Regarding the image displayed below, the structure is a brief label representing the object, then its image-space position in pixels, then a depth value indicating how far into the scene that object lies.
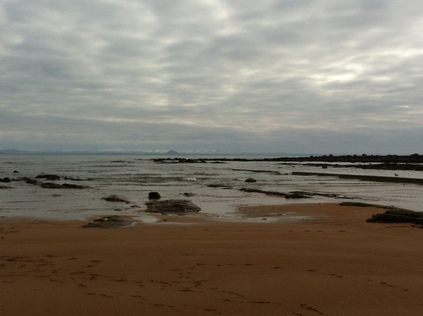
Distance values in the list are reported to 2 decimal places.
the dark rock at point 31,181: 30.66
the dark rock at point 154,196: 20.03
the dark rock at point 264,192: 22.90
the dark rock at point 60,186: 26.39
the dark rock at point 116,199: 18.73
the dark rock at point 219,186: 28.25
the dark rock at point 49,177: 35.32
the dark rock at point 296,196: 20.55
